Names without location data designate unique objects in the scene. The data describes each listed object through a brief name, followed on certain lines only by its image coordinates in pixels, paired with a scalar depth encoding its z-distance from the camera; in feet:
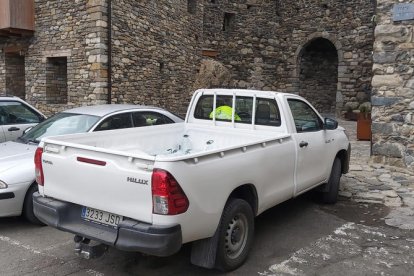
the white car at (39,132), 15.81
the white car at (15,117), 24.98
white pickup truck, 10.34
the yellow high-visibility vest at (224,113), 17.82
